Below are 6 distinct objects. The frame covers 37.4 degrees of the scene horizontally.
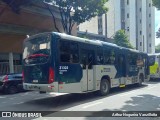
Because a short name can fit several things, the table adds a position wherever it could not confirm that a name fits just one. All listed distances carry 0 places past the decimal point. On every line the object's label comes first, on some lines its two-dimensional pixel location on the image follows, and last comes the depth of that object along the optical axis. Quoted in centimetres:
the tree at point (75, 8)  2066
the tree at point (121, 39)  4104
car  1513
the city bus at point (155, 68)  2288
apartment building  5925
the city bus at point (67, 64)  994
